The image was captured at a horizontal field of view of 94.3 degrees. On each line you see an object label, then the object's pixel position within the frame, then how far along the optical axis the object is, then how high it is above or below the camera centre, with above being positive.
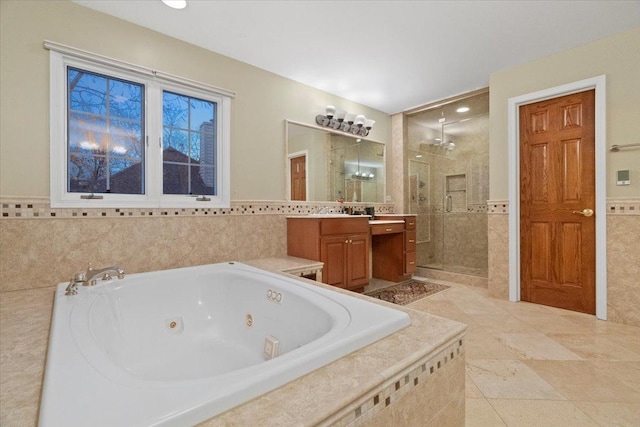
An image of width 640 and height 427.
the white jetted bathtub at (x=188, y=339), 0.65 -0.42
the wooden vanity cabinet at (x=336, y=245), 2.80 -0.32
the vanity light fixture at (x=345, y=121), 3.44 +1.13
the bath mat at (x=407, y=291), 3.13 -0.90
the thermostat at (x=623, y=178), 2.40 +0.27
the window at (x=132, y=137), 2.03 +0.61
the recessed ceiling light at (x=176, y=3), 2.01 +1.44
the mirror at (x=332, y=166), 3.21 +0.57
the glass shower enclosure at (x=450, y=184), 3.94 +0.41
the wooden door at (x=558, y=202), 2.62 +0.09
